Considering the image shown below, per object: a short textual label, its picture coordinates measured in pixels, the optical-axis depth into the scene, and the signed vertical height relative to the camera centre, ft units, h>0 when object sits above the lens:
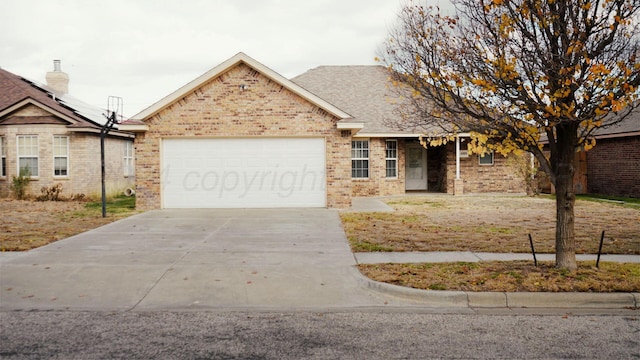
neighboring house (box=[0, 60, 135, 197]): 69.87 +4.97
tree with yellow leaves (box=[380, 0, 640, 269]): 21.61 +4.83
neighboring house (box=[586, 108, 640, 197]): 67.00 +2.21
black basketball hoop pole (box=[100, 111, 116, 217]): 48.47 -0.90
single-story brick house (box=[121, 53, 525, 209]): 54.19 +3.88
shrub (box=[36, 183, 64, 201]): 68.33 -1.56
